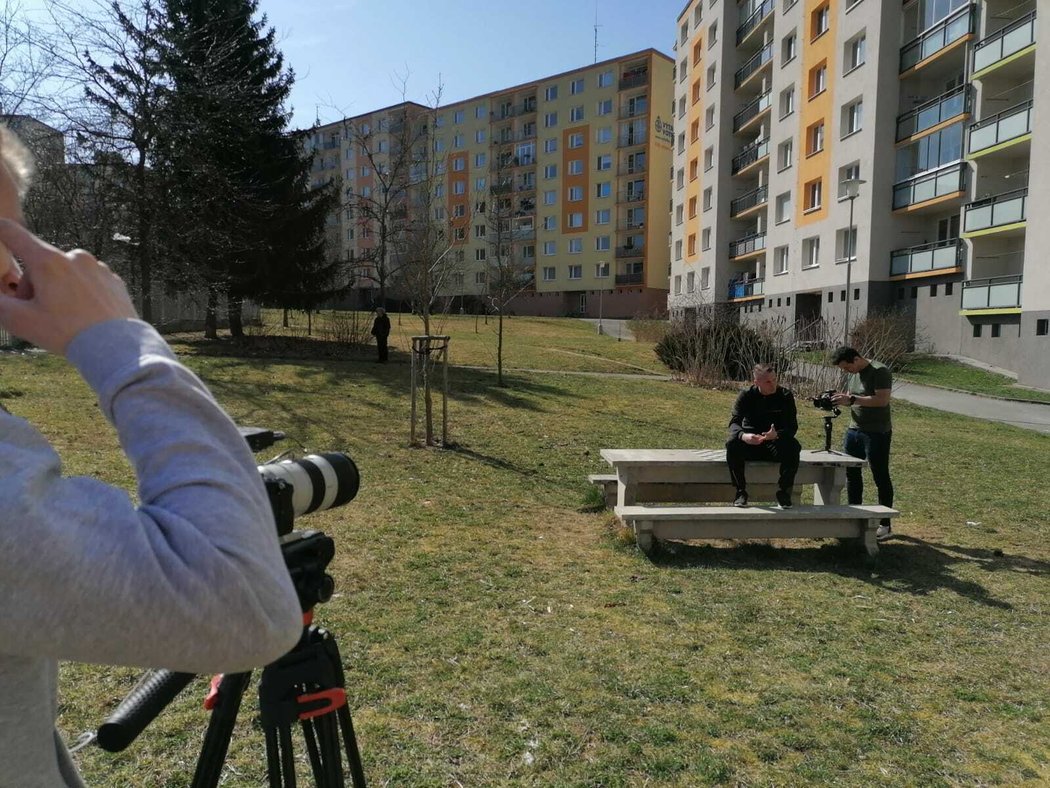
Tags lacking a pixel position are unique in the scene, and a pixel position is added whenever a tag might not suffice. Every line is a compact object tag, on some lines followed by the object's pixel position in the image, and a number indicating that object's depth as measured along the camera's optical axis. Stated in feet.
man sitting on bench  20.71
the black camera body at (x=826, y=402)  22.43
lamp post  60.65
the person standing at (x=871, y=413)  22.49
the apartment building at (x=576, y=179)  194.18
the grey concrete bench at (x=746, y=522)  19.11
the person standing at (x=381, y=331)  60.18
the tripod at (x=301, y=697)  4.31
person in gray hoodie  2.17
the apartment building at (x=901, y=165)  70.94
